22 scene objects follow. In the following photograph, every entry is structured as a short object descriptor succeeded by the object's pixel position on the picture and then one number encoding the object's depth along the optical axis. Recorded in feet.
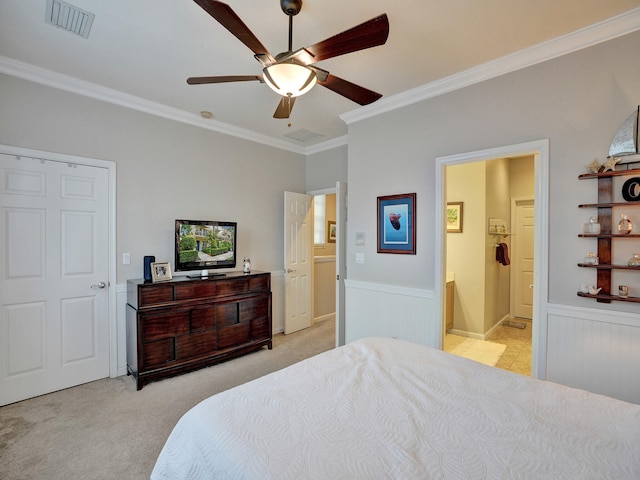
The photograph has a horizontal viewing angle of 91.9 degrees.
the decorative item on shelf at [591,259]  7.11
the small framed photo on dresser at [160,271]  10.37
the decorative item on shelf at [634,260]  6.61
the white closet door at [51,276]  8.71
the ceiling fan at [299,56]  4.77
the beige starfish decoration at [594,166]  7.04
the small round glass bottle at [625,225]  6.72
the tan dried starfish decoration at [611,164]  6.79
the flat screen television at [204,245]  11.58
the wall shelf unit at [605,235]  6.86
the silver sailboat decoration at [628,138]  6.59
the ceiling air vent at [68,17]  6.47
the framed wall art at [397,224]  10.28
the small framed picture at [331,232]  18.95
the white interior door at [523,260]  17.33
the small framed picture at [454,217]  15.21
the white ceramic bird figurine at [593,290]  7.05
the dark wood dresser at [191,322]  9.70
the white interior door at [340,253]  12.86
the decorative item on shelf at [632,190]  6.63
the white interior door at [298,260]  15.06
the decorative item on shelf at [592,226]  7.01
